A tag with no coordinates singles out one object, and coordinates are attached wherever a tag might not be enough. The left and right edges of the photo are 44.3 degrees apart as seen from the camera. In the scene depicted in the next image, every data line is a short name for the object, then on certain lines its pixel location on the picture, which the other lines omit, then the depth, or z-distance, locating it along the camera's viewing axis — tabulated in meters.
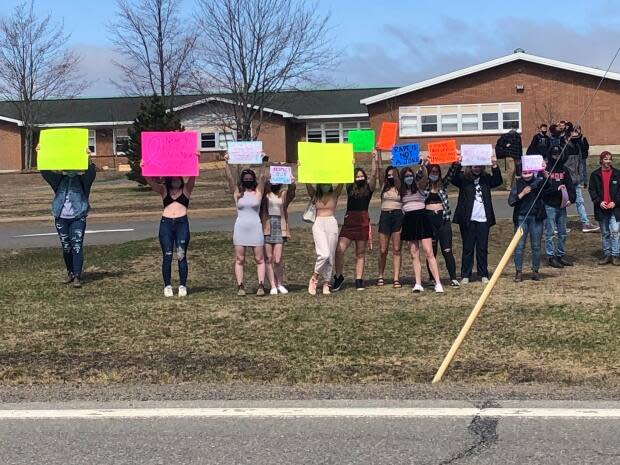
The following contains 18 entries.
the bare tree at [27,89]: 43.97
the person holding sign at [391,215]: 10.04
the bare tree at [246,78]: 30.11
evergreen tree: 31.66
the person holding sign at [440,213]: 10.29
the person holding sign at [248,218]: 9.53
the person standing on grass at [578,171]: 13.74
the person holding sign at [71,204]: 10.45
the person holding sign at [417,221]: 10.03
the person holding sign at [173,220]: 9.67
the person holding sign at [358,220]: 10.09
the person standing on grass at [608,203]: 12.23
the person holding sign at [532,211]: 10.91
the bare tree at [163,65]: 38.03
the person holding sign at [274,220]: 9.86
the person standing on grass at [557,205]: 12.12
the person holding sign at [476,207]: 10.76
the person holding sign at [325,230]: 9.77
